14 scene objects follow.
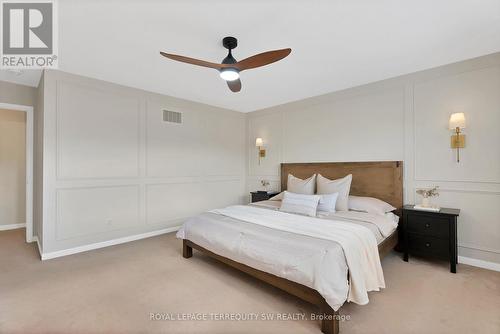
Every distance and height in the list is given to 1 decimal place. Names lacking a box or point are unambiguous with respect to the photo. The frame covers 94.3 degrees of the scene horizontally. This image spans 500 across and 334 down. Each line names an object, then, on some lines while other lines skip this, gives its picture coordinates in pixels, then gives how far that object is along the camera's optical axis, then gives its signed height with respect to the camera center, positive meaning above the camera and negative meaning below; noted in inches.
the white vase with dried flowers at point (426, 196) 124.3 -16.0
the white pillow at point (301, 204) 127.3 -21.1
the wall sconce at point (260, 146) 213.6 +19.9
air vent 179.5 +40.2
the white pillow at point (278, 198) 170.3 -22.8
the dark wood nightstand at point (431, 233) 110.3 -33.6
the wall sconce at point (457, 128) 117.3 +20.0
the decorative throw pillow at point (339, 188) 135.6 -13.3
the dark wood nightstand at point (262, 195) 197.9 -24.3
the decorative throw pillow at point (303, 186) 154.8 -13.2
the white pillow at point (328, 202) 132.4 -20.4
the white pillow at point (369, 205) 129.4 -22.1
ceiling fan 83.5 +40.3
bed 72.9 -31.1
